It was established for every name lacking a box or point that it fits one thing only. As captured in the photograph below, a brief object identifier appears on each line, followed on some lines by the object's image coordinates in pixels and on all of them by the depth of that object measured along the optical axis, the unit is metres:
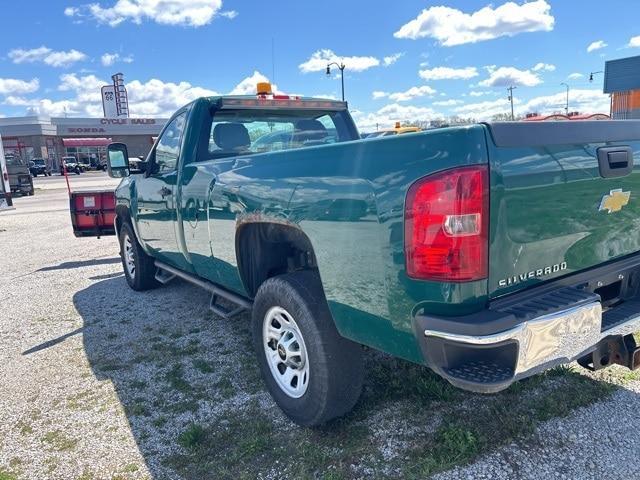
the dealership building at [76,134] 57.41
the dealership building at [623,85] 36.56
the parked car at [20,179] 25.06
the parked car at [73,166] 52.19
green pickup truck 2.00
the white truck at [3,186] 14.62
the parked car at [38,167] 50.28
